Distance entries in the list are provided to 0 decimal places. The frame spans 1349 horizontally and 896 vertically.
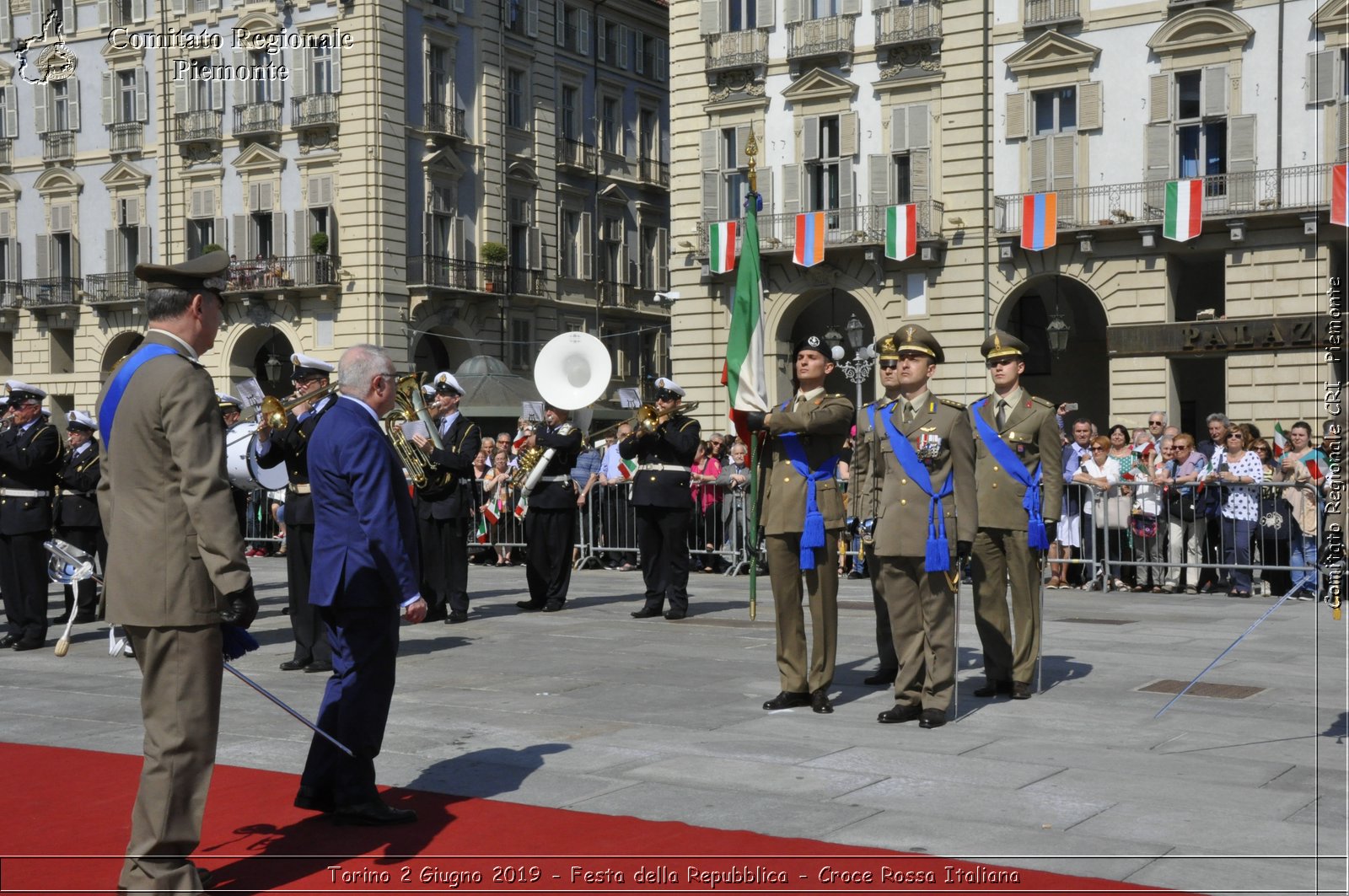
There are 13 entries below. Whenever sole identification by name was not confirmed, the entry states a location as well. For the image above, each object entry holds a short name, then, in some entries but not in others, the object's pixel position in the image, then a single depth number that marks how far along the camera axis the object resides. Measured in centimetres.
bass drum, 1225
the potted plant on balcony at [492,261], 4331
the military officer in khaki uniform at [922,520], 867
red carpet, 551
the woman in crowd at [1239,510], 1669
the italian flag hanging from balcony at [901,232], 3266
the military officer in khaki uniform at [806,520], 903
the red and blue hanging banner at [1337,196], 2383
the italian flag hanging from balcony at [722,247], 3506
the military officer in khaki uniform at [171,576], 540
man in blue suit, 645
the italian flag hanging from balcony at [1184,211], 2956
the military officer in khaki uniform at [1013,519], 970
